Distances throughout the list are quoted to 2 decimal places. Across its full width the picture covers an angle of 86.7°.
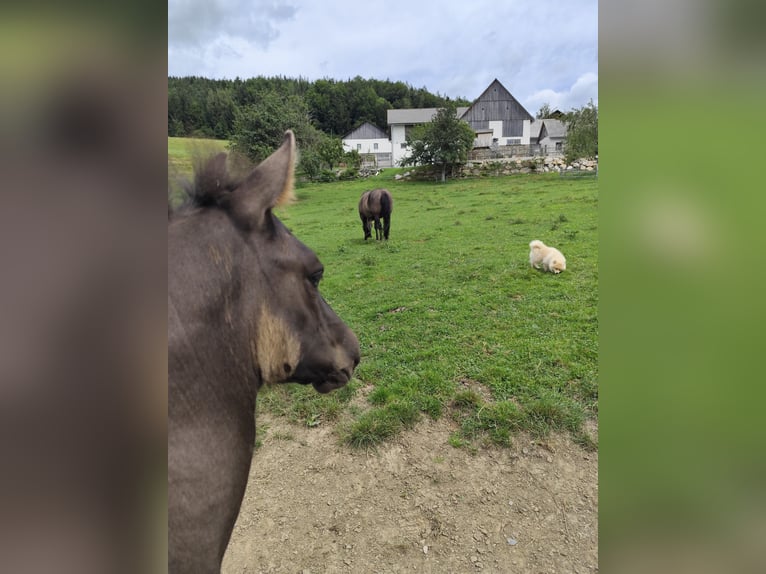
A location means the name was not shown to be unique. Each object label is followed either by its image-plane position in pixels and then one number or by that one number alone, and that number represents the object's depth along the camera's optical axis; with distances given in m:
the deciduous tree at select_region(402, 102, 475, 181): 28.44
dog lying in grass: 7.07
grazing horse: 11.06
